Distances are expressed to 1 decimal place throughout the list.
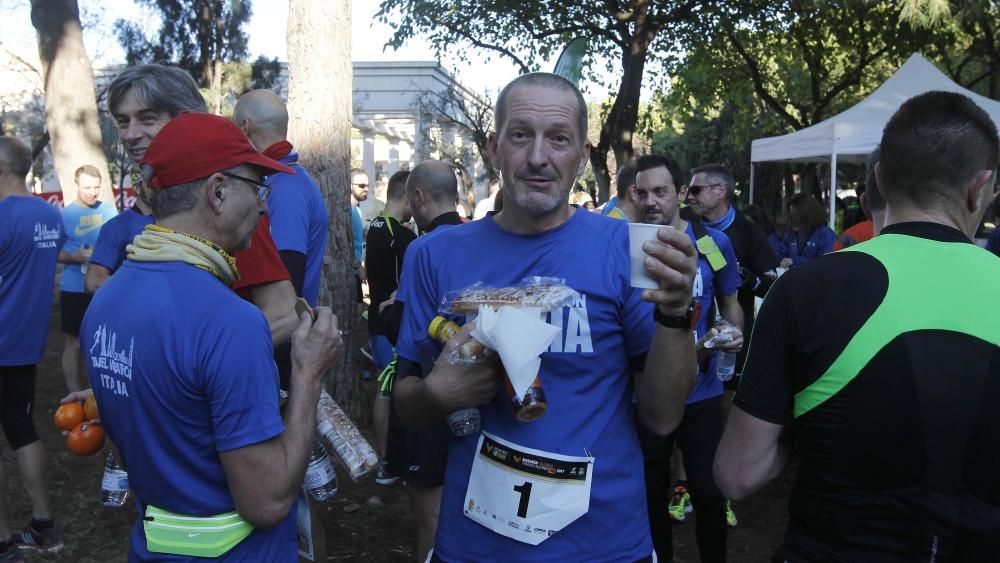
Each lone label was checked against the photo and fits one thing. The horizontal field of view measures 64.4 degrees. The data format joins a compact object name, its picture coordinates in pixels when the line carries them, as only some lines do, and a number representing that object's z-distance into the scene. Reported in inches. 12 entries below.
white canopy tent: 467.2
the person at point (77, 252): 293.4
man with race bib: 76.7
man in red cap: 73.6
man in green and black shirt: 72.4
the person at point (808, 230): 328.8
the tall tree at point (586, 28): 558.3
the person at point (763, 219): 378.6
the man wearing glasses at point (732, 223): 243.1
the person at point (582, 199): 439.5
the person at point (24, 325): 178.5
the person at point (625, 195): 210.1
